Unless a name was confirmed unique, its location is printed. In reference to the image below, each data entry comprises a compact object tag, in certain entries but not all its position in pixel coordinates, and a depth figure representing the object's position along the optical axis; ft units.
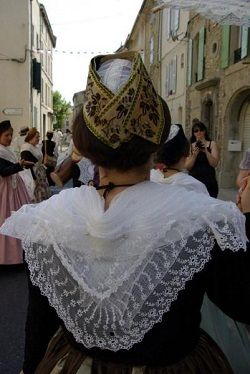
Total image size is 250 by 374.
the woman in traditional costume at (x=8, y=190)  17.49
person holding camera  18.19
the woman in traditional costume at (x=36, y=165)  20.20
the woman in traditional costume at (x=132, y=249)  3.71
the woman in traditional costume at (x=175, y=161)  10.52
